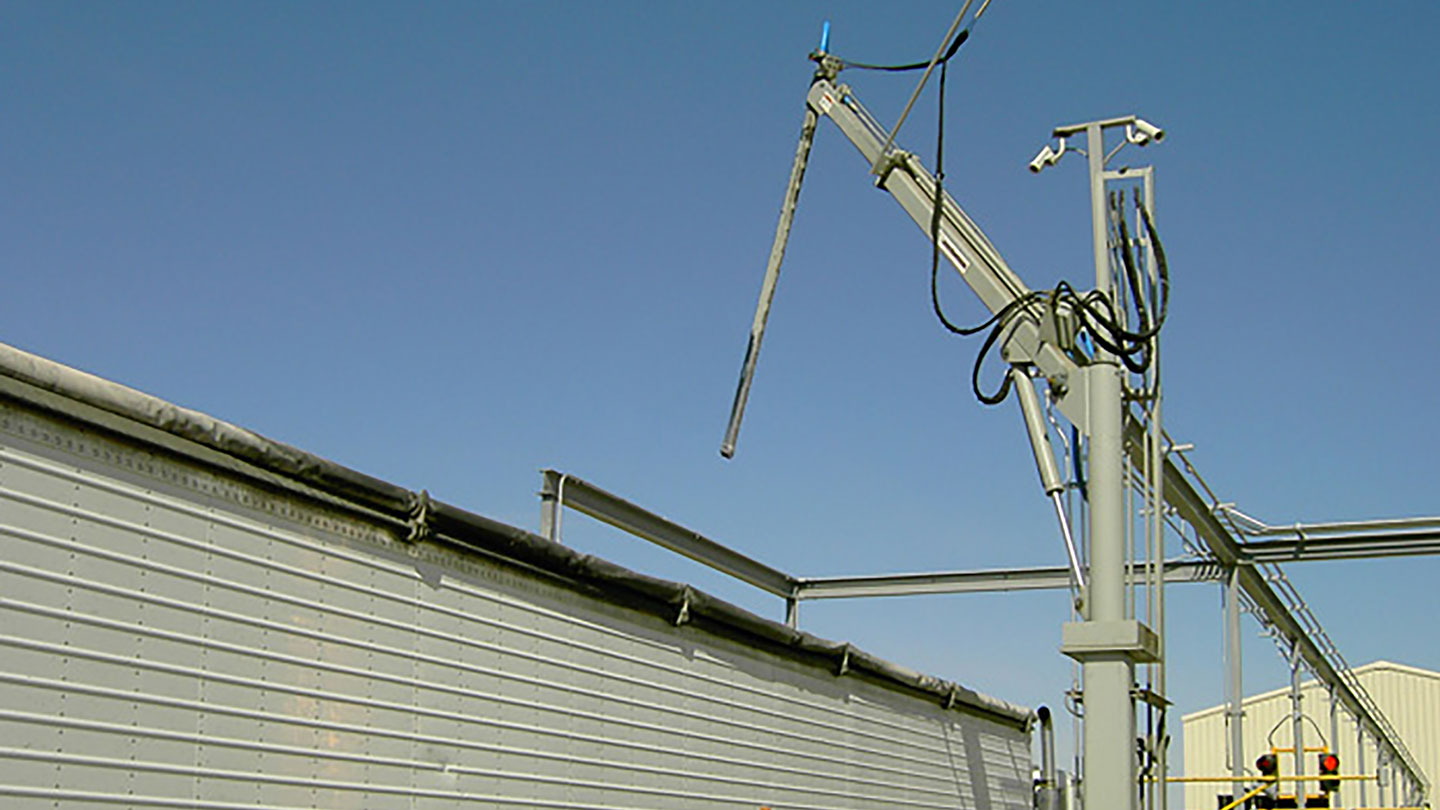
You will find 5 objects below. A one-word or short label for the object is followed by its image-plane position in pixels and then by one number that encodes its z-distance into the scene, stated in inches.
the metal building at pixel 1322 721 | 1588.3
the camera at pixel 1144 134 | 478.3
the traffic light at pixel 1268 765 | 741.3
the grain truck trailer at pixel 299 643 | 207.3
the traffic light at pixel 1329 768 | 809.5
